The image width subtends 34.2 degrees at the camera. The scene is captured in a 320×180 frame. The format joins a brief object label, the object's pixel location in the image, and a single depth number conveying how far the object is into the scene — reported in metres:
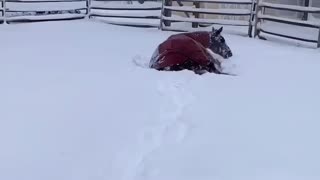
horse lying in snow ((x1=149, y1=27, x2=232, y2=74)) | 6.38
